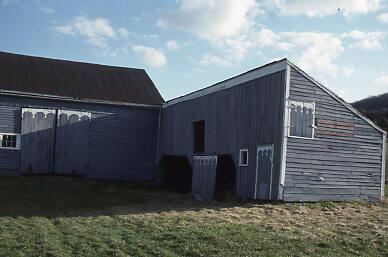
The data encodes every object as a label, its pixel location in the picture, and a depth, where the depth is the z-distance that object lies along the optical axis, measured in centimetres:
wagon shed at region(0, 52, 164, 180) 2872
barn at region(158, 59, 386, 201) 1922
